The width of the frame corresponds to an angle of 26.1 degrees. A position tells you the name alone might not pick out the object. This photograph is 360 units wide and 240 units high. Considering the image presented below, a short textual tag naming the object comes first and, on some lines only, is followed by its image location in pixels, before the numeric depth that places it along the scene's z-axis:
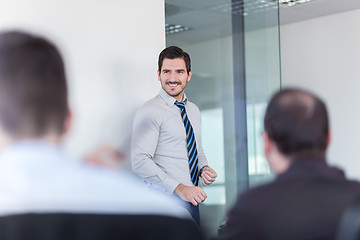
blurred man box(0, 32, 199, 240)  1.11
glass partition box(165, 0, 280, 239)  4.09
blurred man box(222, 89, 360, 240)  1.70
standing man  3.43
